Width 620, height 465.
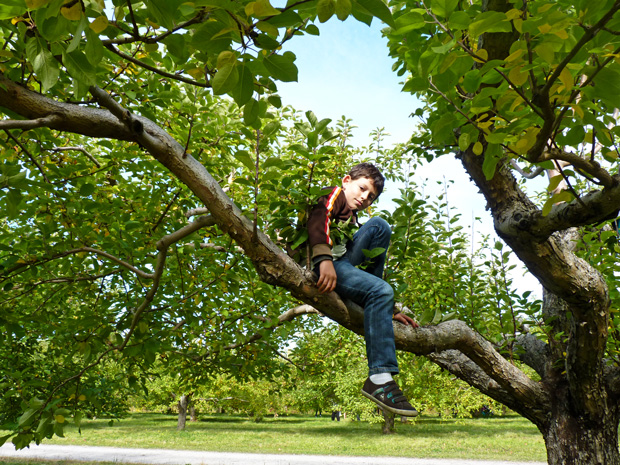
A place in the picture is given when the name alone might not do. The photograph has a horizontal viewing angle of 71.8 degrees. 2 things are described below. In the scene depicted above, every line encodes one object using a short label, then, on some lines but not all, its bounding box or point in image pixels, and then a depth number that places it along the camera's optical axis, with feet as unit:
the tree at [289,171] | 4.10
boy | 7.70
